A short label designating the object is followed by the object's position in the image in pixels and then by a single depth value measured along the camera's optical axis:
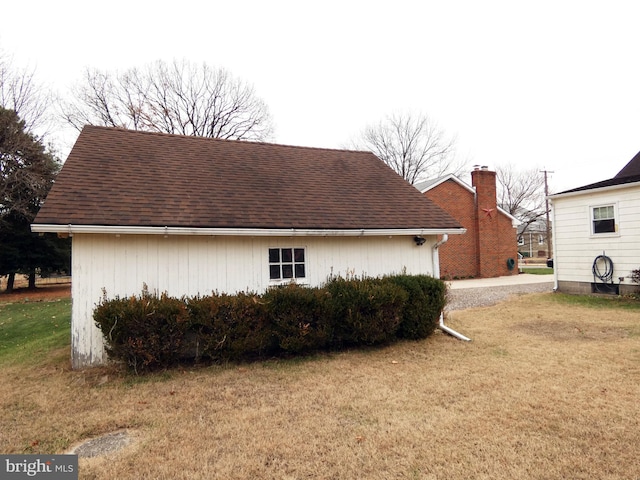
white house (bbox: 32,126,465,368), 6.17
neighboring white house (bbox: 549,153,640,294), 12.10
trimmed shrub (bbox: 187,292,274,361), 5.96
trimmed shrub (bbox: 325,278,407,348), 6.69
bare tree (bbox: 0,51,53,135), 19.22
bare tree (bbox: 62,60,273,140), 25.03
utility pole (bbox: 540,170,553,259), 37.84
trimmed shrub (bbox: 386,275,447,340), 7.27
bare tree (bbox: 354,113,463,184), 33.41
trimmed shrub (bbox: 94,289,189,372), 5.52
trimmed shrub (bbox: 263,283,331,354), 6.30
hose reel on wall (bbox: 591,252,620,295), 12.56
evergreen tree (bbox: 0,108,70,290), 19.36
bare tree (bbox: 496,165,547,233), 44.76
